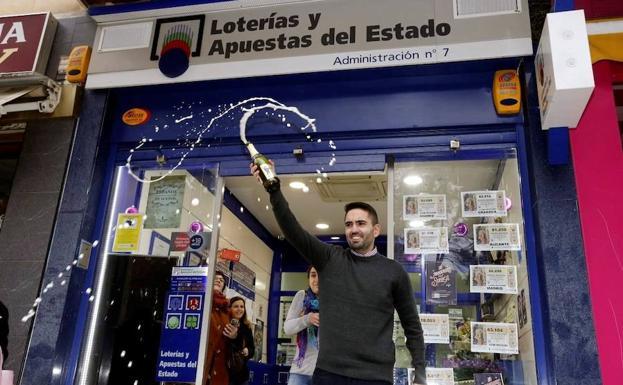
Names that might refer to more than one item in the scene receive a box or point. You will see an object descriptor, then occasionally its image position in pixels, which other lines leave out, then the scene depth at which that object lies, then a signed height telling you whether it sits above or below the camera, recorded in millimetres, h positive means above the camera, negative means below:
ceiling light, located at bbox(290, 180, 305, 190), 5700 +1957
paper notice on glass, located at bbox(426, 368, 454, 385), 3357 +101
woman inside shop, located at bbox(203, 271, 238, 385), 4176 +337
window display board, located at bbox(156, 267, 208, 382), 3756 +360
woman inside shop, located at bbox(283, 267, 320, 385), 3590 +353
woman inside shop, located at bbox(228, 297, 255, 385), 4504 +281
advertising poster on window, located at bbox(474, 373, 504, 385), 3360 +99
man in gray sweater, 2225 +348
